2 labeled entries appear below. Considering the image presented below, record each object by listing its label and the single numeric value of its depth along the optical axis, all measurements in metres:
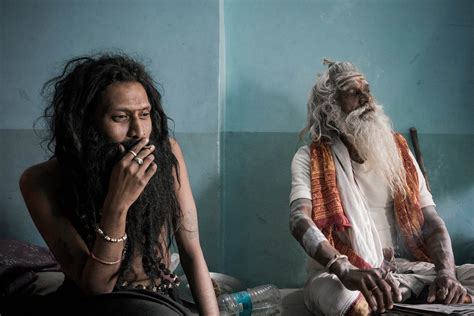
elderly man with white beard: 2.68
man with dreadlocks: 1.82
